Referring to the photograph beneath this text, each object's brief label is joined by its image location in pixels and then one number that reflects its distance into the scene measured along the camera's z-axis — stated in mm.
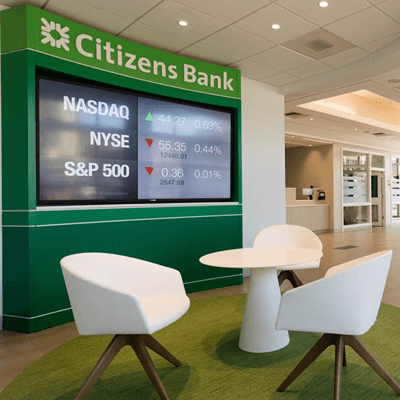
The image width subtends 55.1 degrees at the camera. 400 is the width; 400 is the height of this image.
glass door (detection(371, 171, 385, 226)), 15057
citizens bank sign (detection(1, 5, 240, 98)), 3719
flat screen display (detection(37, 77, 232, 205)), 3918
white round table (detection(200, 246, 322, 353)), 3123
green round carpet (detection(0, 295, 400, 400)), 2469
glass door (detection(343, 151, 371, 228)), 13453
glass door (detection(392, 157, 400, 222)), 15844
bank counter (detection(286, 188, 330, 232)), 11711
